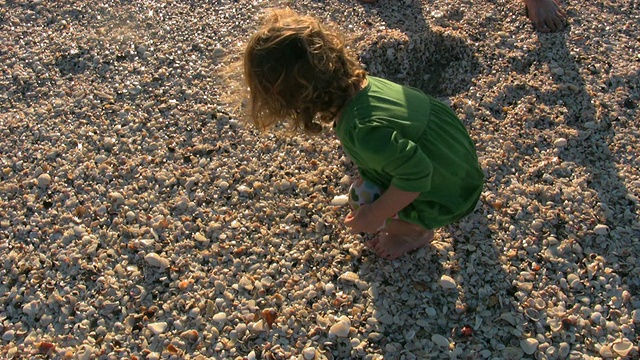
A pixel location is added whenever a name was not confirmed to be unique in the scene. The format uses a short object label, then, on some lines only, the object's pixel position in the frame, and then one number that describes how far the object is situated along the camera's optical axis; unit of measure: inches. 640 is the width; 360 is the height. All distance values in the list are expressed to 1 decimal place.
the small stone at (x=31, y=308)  95.5
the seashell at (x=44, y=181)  112.7
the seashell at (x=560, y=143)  112.5
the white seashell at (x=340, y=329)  90.0
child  75.8
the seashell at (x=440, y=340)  88.0
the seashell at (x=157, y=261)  99.7
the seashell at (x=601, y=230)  100.0
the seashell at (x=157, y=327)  92.0
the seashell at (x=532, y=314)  90.4
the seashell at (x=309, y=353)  88.5
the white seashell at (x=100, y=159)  116.0
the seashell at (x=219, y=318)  93.3
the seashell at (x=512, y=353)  86.9
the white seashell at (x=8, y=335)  92.8
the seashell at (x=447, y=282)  93.7
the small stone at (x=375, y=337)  89.6
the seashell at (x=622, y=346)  86.0
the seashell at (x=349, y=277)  96.4
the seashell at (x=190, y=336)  91.4
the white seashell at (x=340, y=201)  106.6
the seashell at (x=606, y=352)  86.3
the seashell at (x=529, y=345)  87.0
